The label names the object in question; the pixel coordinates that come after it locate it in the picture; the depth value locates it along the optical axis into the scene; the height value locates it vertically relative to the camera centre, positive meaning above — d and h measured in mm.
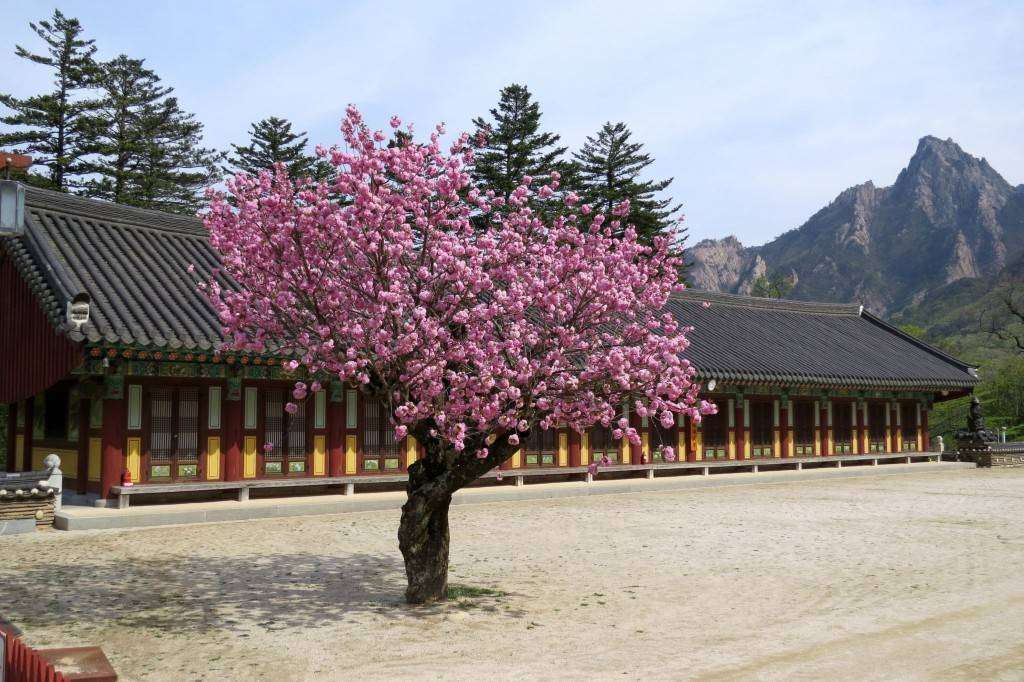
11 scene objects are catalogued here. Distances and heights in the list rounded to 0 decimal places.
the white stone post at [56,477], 15977 -906
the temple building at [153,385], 17469 +872
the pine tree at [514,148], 44375 +13683
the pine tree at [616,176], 48594 +13490
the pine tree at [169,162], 44781 +13648
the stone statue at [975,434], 37375 -589
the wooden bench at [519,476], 17859 -1311
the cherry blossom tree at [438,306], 9180 +1259
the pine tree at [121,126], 41219 +14520
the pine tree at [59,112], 39531 +13970
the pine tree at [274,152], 46072 +14040
